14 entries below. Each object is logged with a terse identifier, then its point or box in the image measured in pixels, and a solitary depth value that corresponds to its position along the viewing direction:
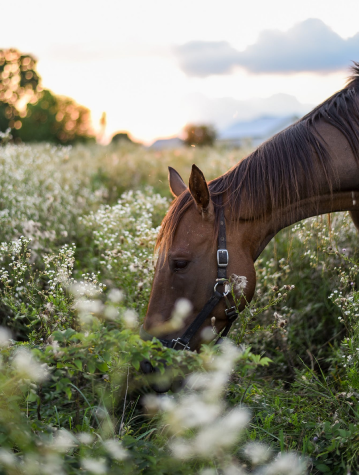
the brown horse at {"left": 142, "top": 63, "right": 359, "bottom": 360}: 2.36
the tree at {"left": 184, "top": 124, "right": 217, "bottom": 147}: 19.11
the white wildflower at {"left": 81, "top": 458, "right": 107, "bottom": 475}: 1.24
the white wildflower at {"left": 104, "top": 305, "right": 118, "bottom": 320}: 1.61
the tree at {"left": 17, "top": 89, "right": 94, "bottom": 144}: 43.47
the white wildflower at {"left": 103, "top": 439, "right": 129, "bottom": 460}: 1.36
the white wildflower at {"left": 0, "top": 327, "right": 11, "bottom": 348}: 1.60
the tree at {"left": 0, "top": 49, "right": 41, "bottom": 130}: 41.06
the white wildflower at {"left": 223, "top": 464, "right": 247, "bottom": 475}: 1.41
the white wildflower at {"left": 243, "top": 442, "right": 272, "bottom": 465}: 1.47
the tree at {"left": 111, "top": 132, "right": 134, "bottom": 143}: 33.25
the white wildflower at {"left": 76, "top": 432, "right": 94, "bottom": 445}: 1.44
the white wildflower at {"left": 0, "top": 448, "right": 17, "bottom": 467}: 1.27
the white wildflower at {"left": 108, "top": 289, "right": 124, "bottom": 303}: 1.89
